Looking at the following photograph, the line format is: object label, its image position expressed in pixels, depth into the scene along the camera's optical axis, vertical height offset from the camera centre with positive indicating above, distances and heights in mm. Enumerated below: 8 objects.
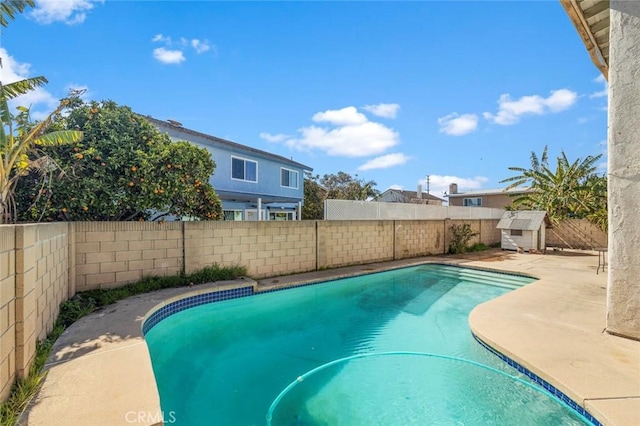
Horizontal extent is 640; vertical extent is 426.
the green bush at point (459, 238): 13773 -1224
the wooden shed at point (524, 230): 14023 -846
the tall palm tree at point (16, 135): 4945 +1332
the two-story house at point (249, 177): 13945 +1857
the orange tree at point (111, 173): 5754 +796
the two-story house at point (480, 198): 28359 +1474
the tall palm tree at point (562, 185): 15586 +1476
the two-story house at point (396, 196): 28547 +1620
